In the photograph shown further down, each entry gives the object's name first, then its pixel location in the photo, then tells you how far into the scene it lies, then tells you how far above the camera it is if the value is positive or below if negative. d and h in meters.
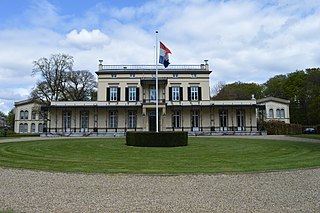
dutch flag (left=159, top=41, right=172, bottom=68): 16.25 +4.32
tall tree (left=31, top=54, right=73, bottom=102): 34.53 +5.94
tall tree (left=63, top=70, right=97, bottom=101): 37.67 +6.02
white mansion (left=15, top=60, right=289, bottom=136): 31.14 +2.14
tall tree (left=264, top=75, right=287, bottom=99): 50.86 +7.66
